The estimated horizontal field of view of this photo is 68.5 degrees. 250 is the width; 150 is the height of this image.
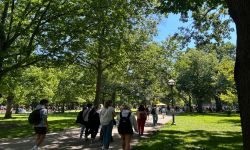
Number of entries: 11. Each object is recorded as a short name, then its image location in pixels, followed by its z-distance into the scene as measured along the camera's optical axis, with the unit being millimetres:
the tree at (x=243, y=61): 2742
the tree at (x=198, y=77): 32373
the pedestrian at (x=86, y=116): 7624
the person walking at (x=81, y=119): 7895
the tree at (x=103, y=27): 10461
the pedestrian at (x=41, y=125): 5832
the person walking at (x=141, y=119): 9039
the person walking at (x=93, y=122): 7536
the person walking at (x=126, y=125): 5623
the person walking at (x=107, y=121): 6173
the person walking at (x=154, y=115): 13237
